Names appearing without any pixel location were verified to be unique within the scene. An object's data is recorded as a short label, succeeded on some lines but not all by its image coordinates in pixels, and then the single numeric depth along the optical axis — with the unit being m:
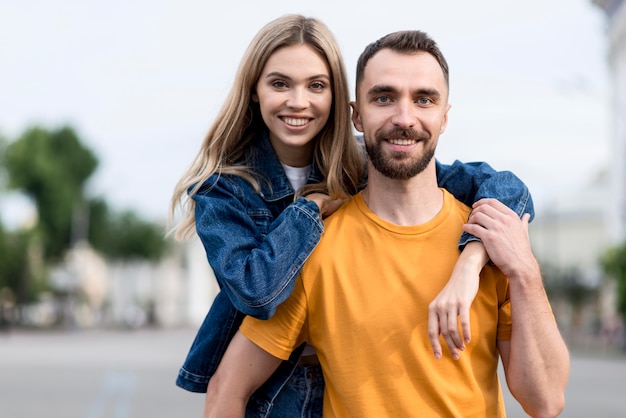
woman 3.70
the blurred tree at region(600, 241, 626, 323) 37.03
